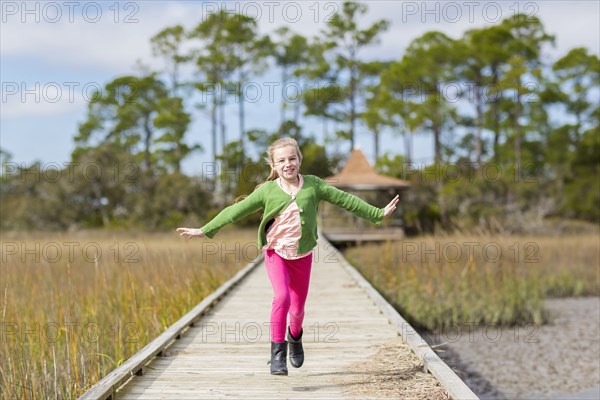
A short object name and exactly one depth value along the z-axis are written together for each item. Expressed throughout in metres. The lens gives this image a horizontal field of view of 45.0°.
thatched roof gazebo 24.34
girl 4.18
